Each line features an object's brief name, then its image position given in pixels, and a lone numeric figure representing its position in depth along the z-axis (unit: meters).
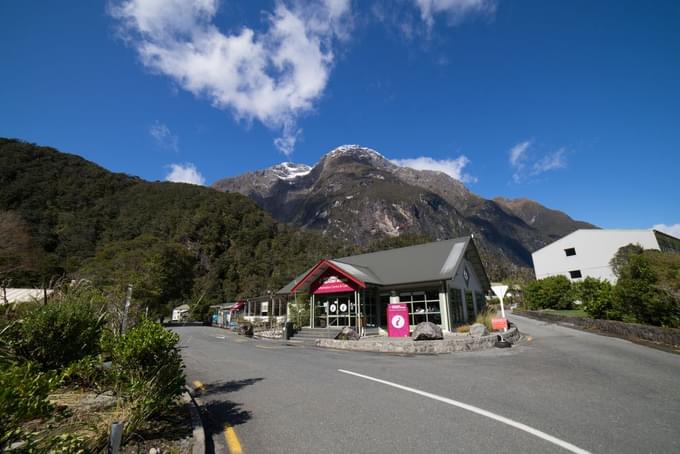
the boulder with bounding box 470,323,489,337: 14.15
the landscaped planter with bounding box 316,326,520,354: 11.98
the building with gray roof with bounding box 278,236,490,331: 17.91
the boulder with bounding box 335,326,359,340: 15.94
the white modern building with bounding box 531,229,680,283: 39.21
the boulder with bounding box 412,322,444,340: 13.28
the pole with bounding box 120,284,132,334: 7.18
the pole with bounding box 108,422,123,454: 2.86
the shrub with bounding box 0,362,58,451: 2.29
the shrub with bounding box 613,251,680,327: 11.87
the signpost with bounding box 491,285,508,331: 15.77
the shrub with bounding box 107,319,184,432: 4.25
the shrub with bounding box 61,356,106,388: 4.99
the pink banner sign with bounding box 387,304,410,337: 16.05
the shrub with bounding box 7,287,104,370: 5.13
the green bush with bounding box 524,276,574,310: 29.97
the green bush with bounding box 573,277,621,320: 16.08
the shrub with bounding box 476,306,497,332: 16.95
